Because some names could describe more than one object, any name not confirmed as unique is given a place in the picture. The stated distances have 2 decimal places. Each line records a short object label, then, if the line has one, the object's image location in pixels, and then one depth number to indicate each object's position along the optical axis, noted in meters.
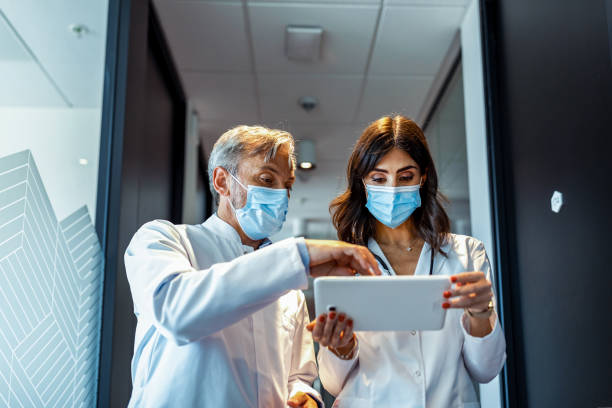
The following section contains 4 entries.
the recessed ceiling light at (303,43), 3.38
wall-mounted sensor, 2.09
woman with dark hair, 1.39
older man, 1.13
